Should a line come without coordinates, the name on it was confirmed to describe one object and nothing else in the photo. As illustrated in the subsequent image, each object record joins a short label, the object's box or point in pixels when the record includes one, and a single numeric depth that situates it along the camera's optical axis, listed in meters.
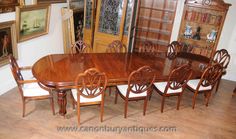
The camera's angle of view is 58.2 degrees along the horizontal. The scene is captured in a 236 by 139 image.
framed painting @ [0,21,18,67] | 3.03
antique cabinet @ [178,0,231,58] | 4.38
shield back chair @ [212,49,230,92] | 4.02
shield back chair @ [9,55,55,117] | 2.59
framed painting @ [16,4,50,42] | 3.30
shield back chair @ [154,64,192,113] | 2.92
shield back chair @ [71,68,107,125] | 2.44
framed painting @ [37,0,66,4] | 3.62
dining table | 2.56
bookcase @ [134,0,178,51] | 5.06
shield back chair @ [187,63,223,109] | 3.10
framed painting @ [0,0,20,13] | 2.89
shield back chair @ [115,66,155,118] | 2.73
